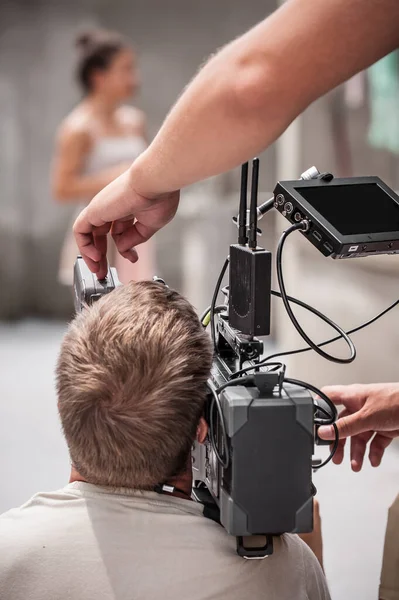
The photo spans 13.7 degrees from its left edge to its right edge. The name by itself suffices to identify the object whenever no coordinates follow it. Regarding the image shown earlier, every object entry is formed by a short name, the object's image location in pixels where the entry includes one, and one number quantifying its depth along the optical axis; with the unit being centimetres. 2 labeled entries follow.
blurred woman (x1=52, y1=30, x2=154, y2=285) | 545
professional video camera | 166
